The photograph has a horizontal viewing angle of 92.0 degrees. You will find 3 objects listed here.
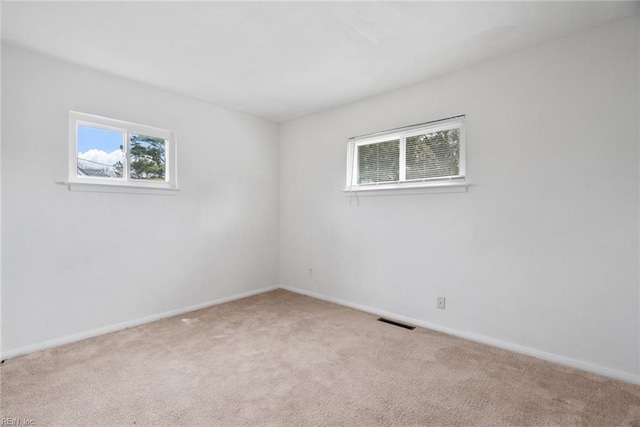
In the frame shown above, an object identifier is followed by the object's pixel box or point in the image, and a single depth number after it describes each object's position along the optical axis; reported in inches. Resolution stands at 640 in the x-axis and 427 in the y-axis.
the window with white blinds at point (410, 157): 116.9
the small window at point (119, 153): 111.0
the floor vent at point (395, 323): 121.6
